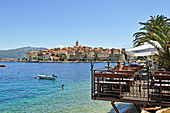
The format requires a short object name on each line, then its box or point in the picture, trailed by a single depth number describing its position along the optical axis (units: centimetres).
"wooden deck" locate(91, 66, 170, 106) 640
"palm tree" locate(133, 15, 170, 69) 1252
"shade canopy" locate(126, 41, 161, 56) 1184
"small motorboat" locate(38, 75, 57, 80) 3788
